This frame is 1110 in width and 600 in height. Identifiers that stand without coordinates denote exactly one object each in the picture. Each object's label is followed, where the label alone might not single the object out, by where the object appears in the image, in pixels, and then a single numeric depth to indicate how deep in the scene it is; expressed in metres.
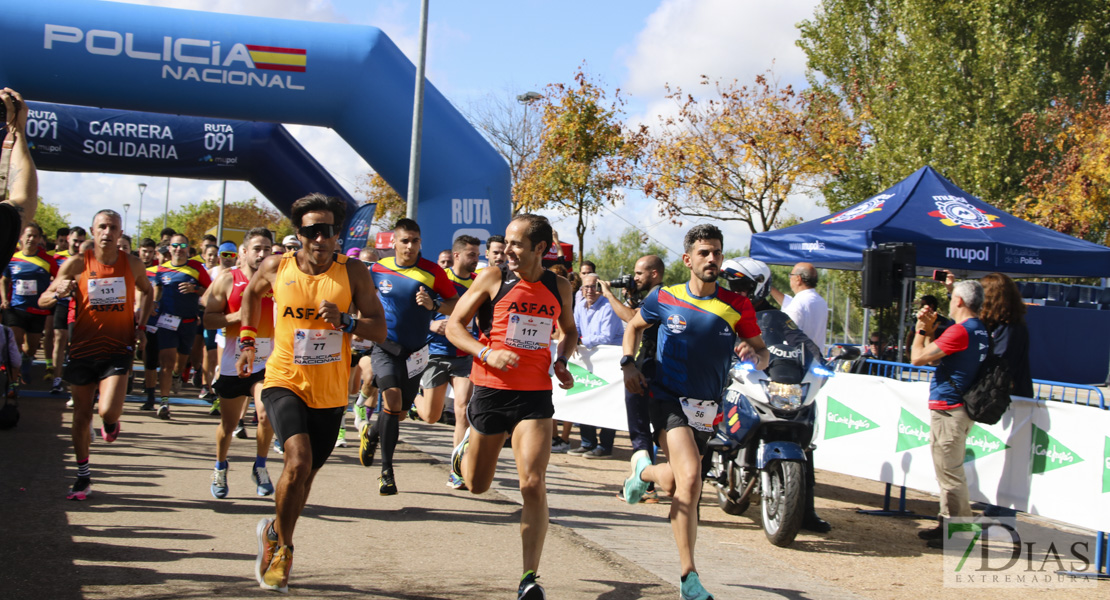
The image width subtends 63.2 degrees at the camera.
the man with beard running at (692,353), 5.03
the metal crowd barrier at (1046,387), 6.63
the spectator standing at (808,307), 7.48
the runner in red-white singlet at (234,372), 6.60
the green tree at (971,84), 26.53
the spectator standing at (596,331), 10.06
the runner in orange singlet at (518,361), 4.60
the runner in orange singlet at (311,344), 4.37
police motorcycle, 6.28
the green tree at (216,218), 62.28
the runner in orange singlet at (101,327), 6.35
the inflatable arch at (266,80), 11.96
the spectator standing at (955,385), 6.52
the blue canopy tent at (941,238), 11.05
